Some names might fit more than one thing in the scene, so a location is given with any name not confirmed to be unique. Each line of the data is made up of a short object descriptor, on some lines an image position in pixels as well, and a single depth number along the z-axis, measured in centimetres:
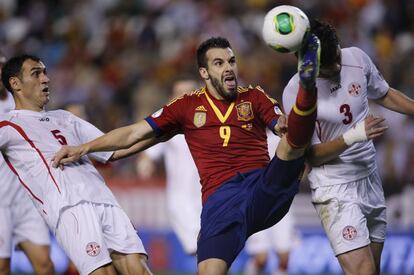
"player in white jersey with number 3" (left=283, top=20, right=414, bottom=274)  1535
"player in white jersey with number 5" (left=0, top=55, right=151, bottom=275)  1573
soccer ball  1409
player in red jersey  1475
